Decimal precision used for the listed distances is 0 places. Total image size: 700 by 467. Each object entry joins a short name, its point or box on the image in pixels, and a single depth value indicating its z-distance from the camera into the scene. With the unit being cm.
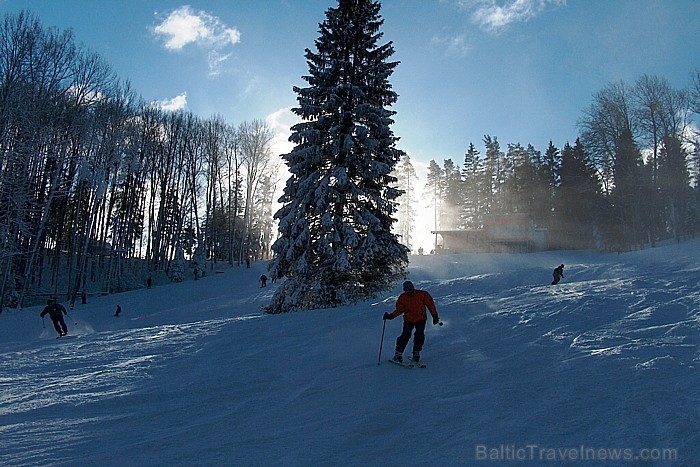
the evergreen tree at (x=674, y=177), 3641
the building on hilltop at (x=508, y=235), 4884
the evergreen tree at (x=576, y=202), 4766
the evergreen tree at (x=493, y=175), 6166
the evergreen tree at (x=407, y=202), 6266
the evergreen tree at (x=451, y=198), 6438
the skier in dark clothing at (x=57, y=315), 1504
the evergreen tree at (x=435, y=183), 6544
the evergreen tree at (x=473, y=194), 6191
